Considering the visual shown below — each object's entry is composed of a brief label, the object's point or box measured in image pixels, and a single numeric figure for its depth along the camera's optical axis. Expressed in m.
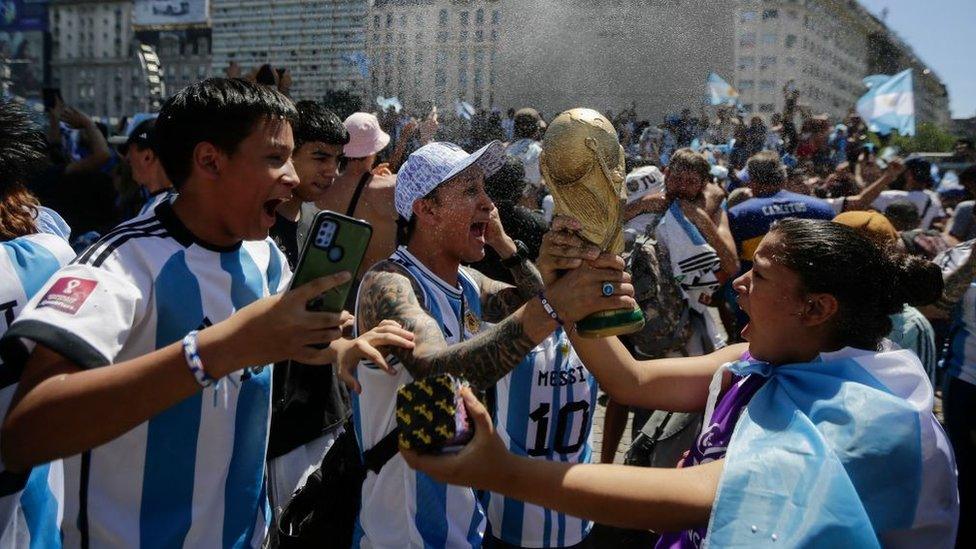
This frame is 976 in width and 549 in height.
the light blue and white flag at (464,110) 6.90
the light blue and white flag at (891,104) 9.56
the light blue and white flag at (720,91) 8.86
